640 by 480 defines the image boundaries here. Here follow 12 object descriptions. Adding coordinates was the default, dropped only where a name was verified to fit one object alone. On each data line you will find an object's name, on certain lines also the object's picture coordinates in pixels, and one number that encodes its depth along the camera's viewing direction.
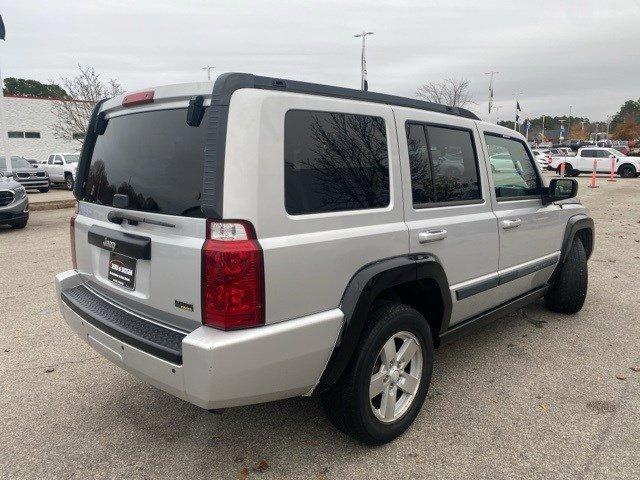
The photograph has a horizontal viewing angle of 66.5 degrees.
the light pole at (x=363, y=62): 28.90
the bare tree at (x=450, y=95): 42.72
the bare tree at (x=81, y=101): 33.41
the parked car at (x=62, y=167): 22.95
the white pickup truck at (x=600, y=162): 27.55
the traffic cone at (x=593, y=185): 21.75
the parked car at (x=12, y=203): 9.95
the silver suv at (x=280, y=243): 2.08
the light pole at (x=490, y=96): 56.16
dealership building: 37.41
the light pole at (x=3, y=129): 14.23
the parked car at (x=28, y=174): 19.61
